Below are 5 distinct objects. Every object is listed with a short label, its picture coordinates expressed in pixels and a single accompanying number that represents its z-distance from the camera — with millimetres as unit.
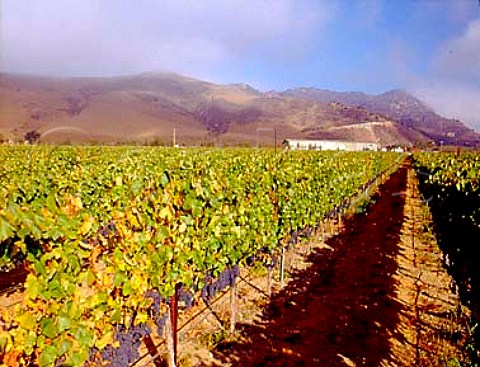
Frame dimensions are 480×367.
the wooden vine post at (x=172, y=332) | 5270
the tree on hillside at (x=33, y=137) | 80500
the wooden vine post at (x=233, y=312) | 6742
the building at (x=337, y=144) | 95631
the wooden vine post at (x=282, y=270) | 9275
